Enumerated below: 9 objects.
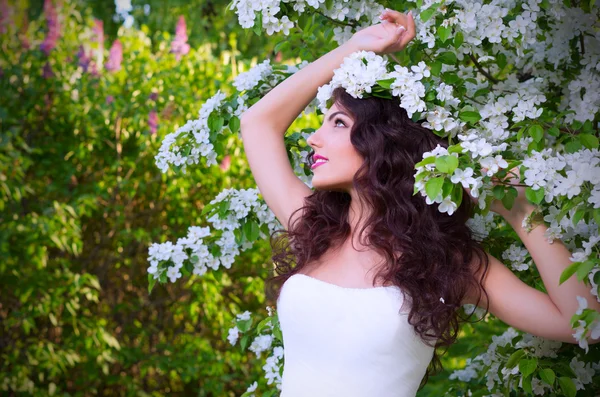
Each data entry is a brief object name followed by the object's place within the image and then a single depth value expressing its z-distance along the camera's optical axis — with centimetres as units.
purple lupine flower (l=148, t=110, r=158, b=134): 461
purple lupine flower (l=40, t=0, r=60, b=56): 486
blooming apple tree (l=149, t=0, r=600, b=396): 172
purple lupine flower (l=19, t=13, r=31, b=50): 490
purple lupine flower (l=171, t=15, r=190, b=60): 486
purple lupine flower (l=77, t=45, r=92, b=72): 494
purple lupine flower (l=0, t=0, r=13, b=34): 490
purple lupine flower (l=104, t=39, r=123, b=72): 489
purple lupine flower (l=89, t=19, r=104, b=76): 493
